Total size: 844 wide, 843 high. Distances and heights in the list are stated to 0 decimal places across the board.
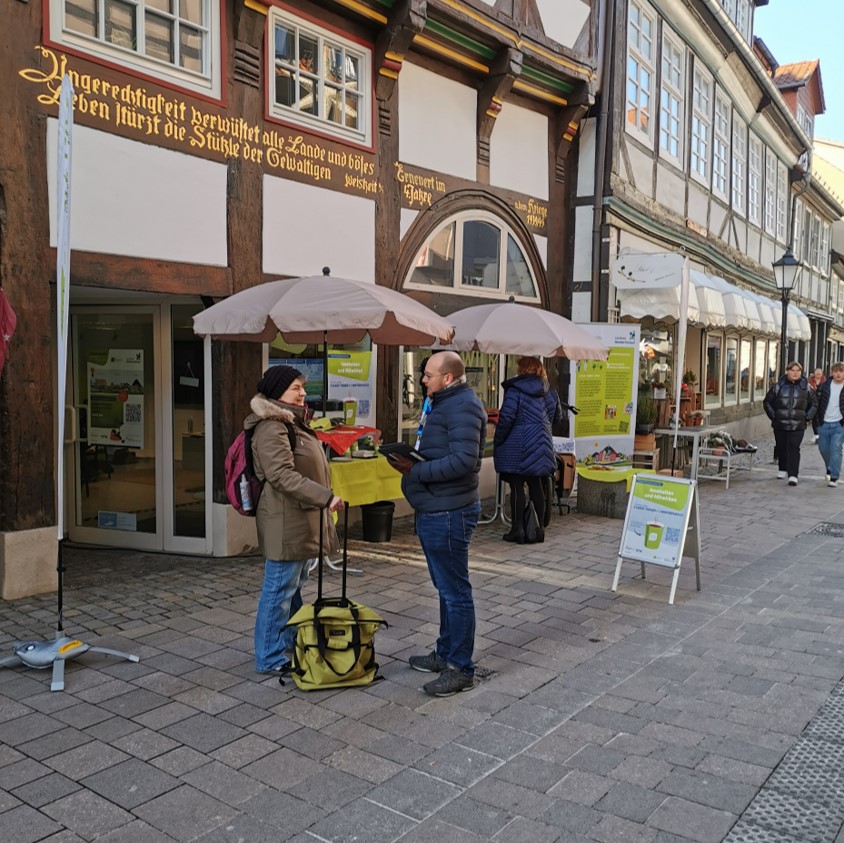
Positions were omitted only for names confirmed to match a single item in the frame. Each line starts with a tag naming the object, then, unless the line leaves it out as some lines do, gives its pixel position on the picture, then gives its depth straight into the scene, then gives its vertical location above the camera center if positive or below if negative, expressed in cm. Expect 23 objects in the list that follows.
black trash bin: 820 -137
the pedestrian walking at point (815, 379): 1858 +0
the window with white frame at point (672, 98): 1477 +480
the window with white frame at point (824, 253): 3212 +469
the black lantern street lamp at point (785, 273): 1614 +196
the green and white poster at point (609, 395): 1081 -23
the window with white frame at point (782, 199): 2474 +512
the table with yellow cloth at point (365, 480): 718 -90
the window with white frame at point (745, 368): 2141 +25
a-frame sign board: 649 -110
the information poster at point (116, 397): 783 -24
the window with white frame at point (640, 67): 1325 +478
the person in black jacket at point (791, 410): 1284 -47
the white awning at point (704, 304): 1220 +109
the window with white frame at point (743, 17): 2011 +841
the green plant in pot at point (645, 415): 1202 -52
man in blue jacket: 441 -60
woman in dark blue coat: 830 -63
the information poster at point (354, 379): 868 -6
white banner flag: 450 +71
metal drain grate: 915 -160
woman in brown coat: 446 -65
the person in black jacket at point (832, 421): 1267 -61
